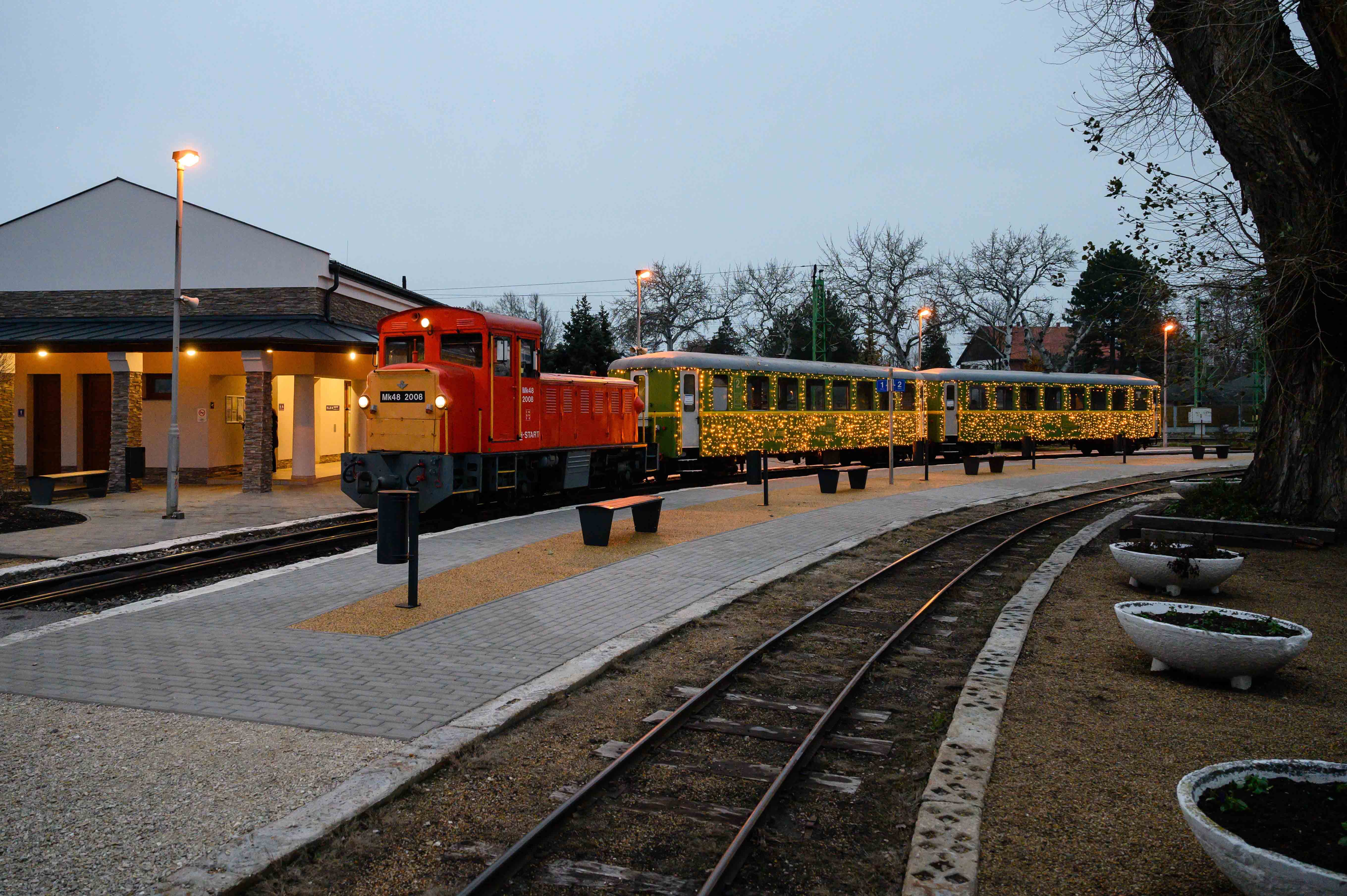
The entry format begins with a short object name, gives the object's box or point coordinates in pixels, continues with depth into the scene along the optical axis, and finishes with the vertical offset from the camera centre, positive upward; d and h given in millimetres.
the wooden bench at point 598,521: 12102 -1245
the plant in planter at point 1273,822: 3137 -1553
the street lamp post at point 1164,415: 39281 +1095
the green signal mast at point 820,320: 44125 +6451
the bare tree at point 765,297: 56594 +9059
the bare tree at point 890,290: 51000 +8675
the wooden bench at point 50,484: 16734 -1122
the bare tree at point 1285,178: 9992 +3578
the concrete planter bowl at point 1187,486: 14898 -863
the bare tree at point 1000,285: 49438 +8884
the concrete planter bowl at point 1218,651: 6145 -1552
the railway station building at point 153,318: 21688 +2867
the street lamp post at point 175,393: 14727 +659
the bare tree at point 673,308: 55906 +8206
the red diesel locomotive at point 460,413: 13664 +308
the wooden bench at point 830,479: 19906 -1038
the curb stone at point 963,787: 3672 -1848
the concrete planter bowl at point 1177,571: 9109 -1447
